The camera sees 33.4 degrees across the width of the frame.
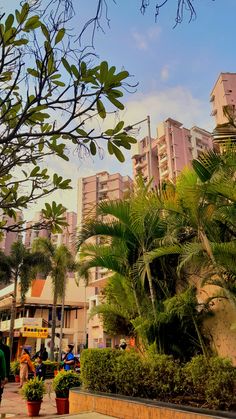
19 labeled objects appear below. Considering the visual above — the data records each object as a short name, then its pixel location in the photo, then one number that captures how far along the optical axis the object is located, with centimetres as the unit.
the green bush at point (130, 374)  676
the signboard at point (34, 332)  2956
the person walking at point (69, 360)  1089
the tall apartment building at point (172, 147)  4871
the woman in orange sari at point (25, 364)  1182
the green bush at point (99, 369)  739
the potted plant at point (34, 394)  809
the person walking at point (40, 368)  1190
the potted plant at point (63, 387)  848
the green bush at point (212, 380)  560
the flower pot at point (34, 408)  807
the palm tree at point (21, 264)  2633
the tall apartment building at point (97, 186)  6750
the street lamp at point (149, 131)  1699
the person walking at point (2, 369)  623
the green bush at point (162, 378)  637
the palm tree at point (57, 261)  2681
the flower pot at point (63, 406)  846
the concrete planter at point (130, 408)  523
